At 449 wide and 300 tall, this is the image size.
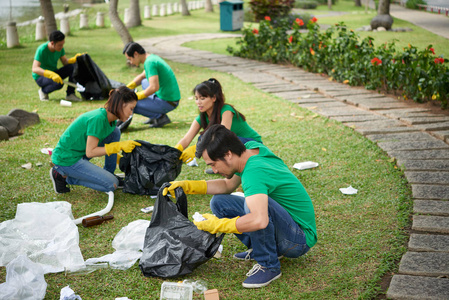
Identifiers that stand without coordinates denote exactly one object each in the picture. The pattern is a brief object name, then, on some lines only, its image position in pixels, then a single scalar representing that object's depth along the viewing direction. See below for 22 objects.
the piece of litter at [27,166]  4.95
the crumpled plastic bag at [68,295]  2.71
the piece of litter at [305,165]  4.80
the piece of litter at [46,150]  5.34
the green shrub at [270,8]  18.27
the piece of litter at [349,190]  4.17
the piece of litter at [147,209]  3.94
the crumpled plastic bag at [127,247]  3.12
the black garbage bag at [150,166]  4.21
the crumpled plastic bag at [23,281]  2.62
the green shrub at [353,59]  6.50
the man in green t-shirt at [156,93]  6.09
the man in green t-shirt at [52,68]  7.59
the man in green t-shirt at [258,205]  2.67
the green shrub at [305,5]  30.20
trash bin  18.76
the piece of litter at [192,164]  5.11
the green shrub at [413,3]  22.73
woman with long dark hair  4.21
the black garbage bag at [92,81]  7.66
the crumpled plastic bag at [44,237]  3.08
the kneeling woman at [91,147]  4.10
